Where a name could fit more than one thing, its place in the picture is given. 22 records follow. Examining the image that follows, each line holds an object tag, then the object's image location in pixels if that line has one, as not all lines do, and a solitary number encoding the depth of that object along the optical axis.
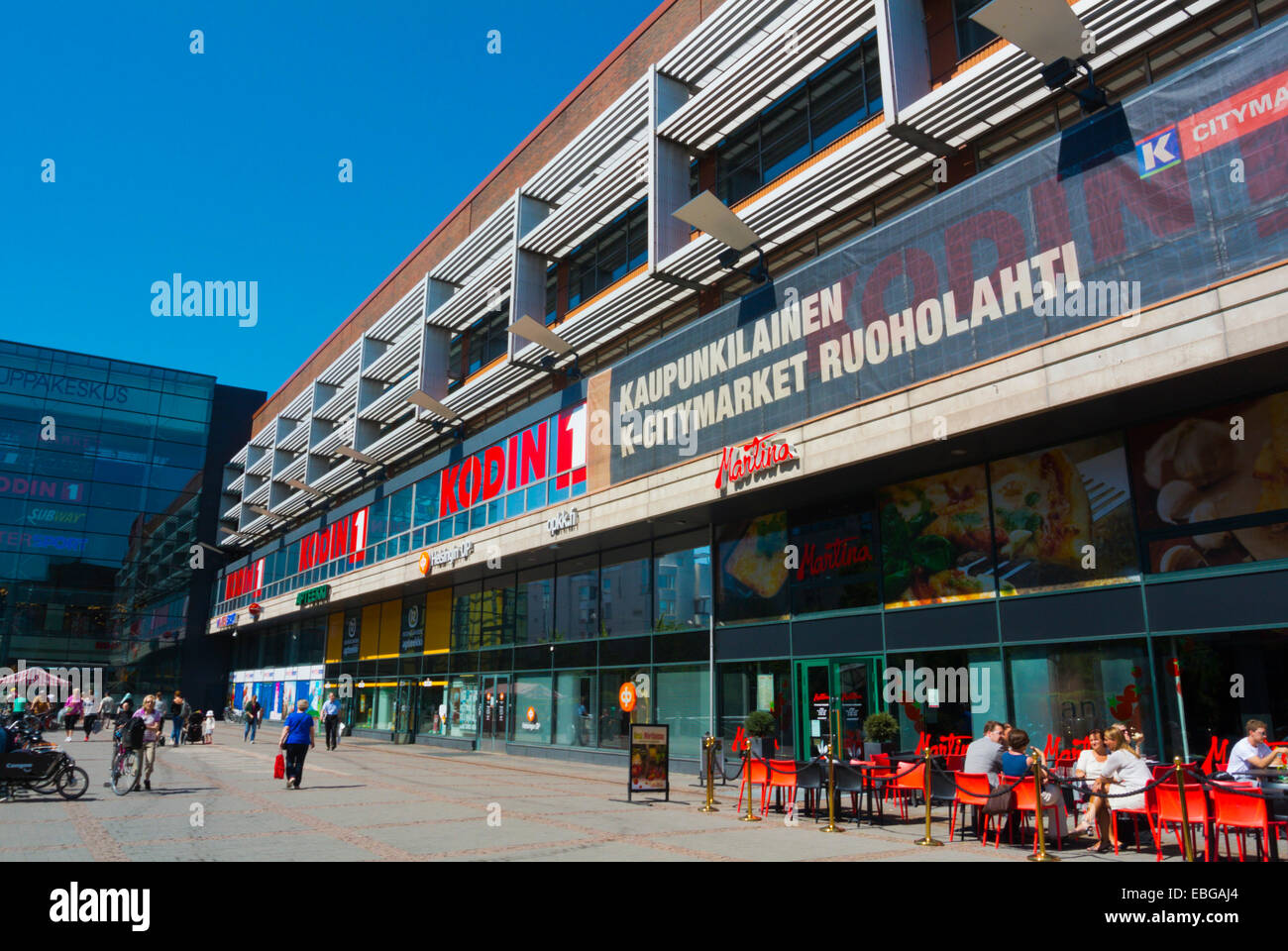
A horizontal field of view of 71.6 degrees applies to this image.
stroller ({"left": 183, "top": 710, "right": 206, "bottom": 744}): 32.81
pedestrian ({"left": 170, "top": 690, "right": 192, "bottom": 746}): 31.33
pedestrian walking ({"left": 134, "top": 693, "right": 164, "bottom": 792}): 16.07
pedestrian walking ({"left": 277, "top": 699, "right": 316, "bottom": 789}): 16.38
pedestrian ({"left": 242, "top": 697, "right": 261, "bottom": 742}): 36.03
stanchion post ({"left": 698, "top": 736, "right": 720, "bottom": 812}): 14.09
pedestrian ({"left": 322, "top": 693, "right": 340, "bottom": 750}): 31.45
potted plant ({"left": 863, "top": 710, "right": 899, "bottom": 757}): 16.09
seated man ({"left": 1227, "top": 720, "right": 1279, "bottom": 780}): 10.34
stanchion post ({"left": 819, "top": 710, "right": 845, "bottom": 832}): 11.91
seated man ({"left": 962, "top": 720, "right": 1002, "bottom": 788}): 11.38
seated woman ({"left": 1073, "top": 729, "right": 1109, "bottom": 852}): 10.69
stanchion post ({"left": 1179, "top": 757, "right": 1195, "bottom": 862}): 8.77
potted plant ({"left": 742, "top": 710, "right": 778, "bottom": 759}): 18.12
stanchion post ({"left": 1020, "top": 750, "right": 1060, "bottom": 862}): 9.56
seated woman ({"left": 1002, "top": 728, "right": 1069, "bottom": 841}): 10.46
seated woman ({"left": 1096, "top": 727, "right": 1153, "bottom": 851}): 9.99
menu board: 15.30
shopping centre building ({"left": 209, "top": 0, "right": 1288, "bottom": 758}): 12.76
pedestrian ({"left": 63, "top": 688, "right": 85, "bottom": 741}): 34.94
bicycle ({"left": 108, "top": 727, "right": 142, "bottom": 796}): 15.95
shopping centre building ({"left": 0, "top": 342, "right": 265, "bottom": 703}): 54.72
